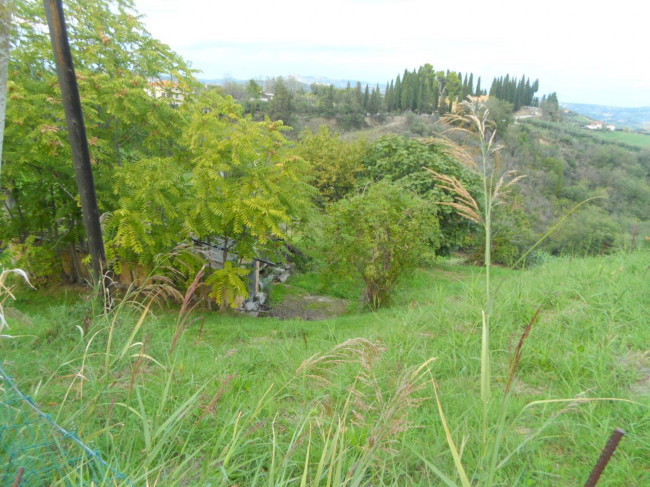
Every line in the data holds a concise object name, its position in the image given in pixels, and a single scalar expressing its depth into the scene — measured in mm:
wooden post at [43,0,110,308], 5047
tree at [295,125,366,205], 19406
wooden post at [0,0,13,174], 2244
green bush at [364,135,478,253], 15250
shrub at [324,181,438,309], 8805
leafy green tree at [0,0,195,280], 7812
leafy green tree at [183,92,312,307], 7688
